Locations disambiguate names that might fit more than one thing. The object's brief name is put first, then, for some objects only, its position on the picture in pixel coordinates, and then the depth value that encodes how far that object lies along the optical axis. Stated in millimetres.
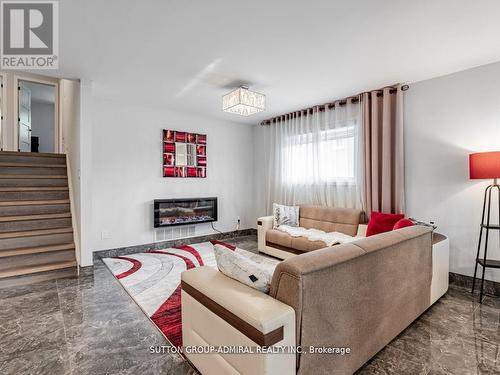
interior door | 5691
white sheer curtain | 4160
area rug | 2334
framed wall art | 4840
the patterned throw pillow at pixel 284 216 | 4465
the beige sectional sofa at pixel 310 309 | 1215
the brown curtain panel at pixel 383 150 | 3566
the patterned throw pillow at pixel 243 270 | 1436
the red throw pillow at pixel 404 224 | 2715
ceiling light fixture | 3234
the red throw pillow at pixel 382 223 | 3289
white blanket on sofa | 3455
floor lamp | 2576
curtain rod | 3652
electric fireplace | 4673
